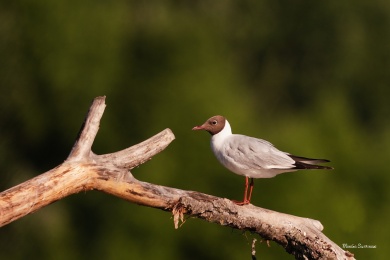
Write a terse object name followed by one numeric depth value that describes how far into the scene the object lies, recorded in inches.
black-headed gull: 670.5
